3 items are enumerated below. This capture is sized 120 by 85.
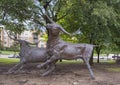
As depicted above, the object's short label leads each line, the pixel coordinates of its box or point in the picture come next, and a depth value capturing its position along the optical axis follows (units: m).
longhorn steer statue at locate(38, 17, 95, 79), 5.71
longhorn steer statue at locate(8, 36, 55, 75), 5.93
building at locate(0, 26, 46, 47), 40.38
